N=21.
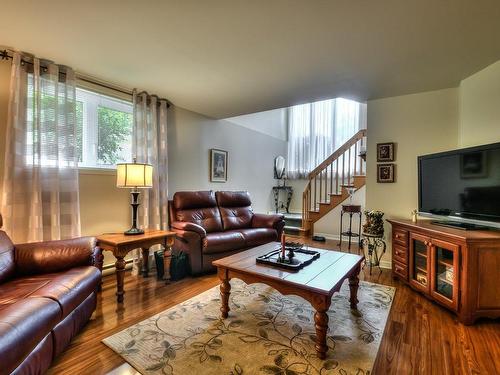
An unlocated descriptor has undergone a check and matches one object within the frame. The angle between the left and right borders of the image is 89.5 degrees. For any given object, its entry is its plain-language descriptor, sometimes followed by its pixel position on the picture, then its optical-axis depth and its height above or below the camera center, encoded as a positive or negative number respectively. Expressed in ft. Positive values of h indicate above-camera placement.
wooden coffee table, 5.18 -2.14
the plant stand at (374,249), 10.94 -2.80
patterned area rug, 4.95 -3.56
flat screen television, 7.07 +0.07
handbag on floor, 9.61 -3.17
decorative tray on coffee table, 6.40 -2.04
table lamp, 8.55 +0.25
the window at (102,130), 9.57 +2.17
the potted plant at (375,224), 10.46 -1.61
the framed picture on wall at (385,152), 10.83 +1.47
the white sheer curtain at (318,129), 19.74 +4.58
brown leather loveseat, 10.00 -1.96
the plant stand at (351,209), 14.17 -1.34
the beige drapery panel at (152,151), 10.82 +1.46
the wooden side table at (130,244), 7.61 -1.97
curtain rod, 7.65 +3.84
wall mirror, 21.25 +1.48
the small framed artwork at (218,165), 14.98 +1.15
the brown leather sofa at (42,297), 3.75 -2.18
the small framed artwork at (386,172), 10.85 +0.59
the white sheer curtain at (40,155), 7.61 +0.89
